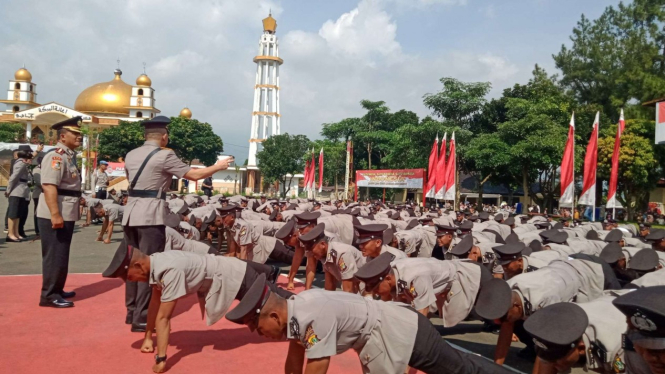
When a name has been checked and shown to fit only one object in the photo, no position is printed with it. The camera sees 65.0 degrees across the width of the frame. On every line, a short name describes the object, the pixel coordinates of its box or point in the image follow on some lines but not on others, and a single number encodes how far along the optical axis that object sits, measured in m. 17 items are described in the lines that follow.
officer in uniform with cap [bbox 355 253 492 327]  4.31
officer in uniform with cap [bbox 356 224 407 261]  5.92
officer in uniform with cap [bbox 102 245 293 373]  4.36
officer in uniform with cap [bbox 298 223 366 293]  5.83
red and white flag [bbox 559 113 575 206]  15.55
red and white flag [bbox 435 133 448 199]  19.86
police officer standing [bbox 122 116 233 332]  5.25
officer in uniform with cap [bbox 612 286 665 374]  2.48
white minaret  64.56
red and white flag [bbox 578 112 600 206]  15.30
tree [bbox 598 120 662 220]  28.72
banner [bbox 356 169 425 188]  27.78
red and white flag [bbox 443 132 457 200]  18.59
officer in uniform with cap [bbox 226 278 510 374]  3.20
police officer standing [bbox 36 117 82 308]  5.91
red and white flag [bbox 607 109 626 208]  15.56
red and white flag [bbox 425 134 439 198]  20.14
